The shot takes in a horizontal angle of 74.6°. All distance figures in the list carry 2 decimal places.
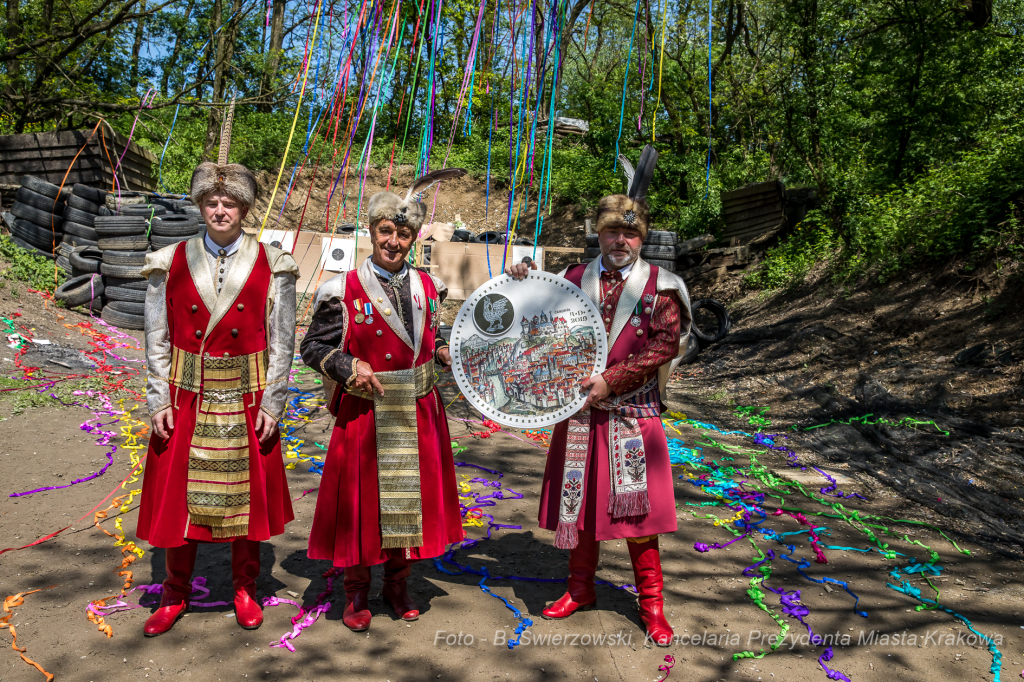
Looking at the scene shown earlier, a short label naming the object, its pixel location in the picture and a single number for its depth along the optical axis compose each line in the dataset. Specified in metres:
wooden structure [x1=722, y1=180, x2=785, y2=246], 12.31
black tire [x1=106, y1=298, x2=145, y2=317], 8.48
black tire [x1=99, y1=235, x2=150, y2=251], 8.75
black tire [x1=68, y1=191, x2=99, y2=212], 9.66
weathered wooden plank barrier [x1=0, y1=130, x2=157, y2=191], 10.50
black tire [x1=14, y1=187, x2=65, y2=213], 9.49
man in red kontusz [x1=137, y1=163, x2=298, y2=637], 2.56
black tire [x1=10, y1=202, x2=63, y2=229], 9.45
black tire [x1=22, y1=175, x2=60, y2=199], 9.56
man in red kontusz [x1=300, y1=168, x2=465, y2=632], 2.69
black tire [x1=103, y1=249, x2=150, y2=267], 8.57
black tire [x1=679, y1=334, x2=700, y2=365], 8.61
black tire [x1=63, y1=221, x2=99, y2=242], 9.57
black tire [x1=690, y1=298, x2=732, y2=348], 9.19
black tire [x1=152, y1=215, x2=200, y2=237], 8.77
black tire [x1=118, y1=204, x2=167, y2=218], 9.47
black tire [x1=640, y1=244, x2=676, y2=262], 9.00
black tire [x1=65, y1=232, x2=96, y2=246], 9.51
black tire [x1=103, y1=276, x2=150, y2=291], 8.59
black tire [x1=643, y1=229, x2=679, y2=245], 9.08
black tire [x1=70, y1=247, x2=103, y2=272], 8.75
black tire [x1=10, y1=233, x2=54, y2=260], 9.23
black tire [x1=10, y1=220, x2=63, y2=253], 9.42
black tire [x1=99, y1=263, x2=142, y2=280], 8.53
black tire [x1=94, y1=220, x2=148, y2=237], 8.86
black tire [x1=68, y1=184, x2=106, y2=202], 9.77
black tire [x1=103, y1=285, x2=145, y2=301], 8.53
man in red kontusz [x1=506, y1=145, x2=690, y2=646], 2.69
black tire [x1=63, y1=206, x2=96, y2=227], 9.60
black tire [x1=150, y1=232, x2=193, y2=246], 8.77
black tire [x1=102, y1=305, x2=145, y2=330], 8.38
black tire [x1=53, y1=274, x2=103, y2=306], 8.39
